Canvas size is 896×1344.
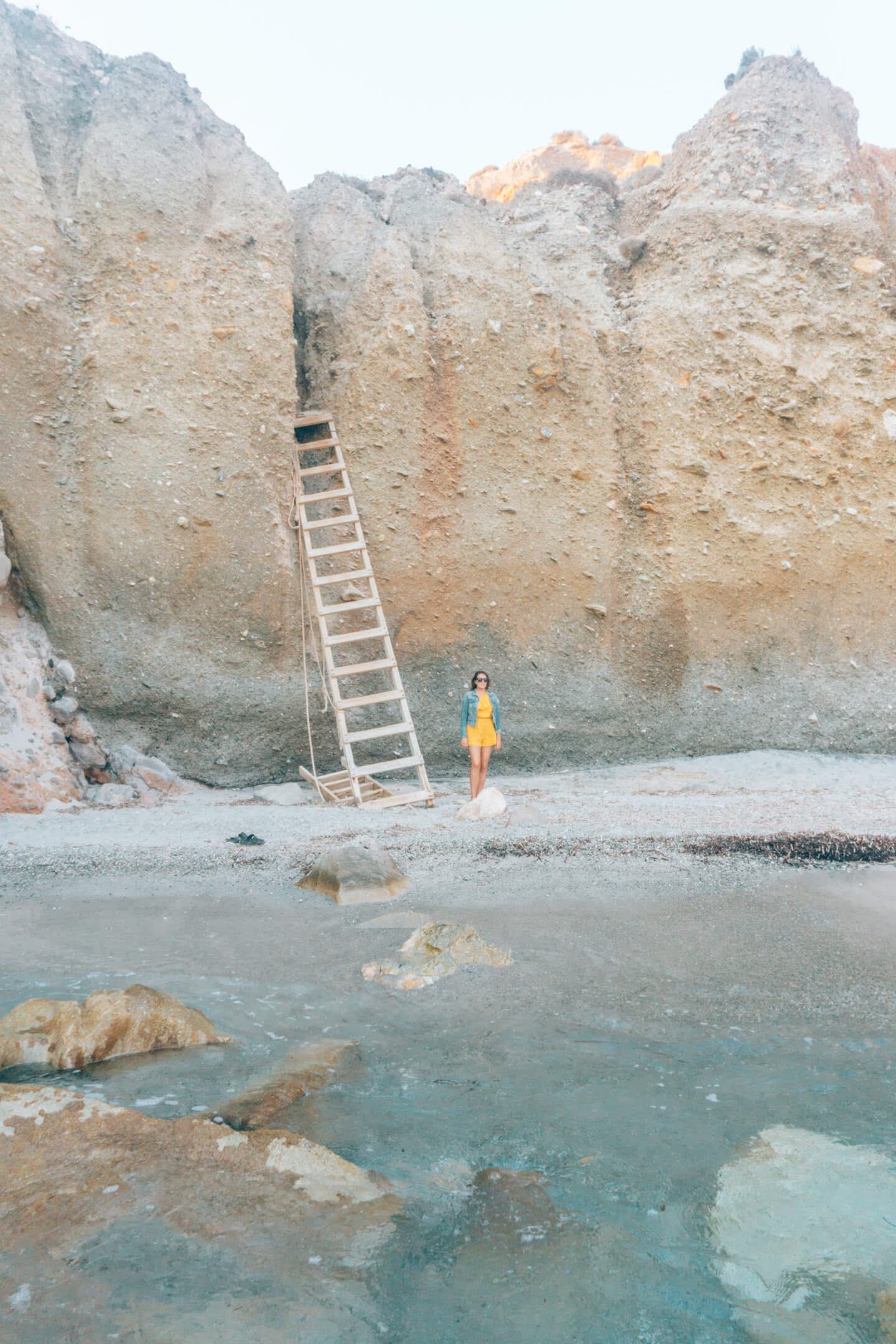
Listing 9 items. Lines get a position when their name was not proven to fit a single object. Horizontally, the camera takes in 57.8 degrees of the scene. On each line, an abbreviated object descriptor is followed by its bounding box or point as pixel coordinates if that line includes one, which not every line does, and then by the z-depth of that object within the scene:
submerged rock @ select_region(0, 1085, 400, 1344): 1.43
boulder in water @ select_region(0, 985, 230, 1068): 2.34
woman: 6.62
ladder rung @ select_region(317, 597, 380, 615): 7.15
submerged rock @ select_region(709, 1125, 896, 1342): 1.53
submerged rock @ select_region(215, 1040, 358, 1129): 2.07
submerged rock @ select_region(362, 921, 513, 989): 2.95
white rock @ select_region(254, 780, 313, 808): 6.65
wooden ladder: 6.75
